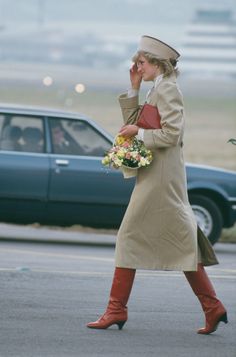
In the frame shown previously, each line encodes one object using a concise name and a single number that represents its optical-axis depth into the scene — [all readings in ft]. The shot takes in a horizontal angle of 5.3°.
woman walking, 48.88
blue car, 92.63
